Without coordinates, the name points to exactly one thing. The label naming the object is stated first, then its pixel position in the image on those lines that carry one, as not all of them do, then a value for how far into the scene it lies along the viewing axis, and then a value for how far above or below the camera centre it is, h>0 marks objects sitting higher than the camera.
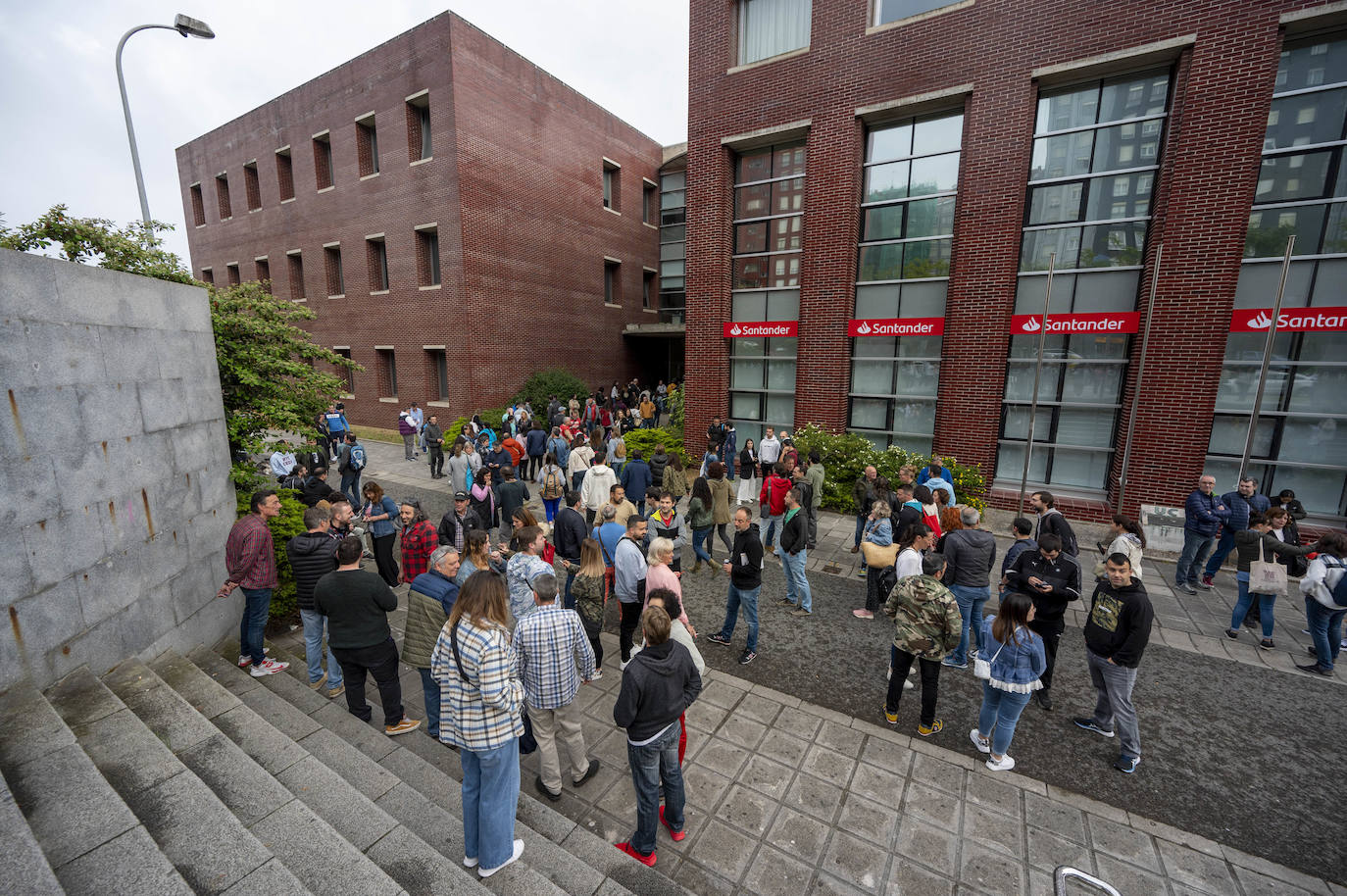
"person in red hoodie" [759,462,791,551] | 8.56 -2.24
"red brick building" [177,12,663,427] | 19.61 +5.60
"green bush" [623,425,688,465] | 16.41 -2.64
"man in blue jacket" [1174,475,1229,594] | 8.10 -2.52
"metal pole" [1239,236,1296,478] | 7.97 -0.16
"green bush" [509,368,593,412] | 21.45 -1.41
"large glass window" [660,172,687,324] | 28.38 +5.83
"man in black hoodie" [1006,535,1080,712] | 5.32 -2.21
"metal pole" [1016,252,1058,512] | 9.72 +0.38
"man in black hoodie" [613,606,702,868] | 3.59 -2.35
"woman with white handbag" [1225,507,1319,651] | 6.52 -2.52
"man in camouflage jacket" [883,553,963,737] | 4.80 -2.42
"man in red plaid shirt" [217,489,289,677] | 5.54 -2.24
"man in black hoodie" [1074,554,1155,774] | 4.60 -2.40
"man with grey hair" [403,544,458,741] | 4.45 -2.07
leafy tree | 6.17 +0.16
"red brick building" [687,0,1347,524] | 9.52 +2.67
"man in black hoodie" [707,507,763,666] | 6.04 -2.41
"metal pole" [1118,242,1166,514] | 9.85 -0.21
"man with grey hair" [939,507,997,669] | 5.92 -2.20
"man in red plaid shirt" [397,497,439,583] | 6.23 -2.18
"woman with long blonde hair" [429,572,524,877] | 3.34 -2.20
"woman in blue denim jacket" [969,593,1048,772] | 4.44 -2.52
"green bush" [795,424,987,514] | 11.92 -2.44
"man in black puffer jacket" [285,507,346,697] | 5.30 -2.09
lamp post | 8.73 +5.12
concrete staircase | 2.71 -2.73
